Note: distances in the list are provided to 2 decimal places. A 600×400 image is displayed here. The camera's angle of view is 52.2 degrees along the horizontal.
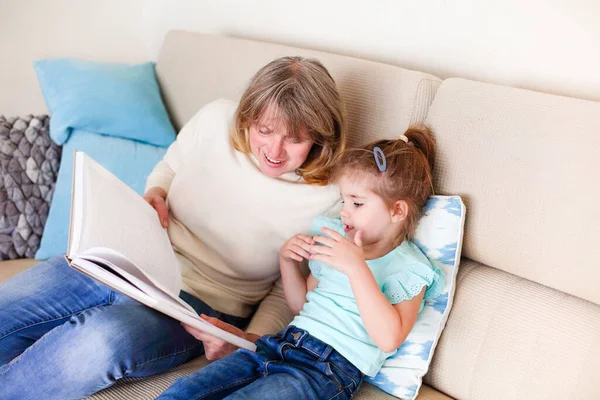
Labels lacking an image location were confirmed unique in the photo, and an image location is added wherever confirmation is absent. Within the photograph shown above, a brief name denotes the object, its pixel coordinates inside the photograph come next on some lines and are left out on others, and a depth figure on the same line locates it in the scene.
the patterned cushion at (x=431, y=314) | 1.35
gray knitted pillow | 1.83
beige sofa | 1.23
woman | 1.27
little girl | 1.21
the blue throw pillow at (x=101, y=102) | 1.93
